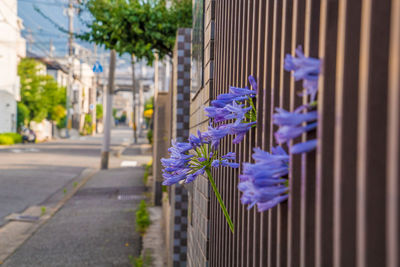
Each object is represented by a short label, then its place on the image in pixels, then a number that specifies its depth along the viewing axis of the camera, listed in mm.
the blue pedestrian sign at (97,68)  13107
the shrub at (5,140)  32494
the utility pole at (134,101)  34319
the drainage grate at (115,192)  10898
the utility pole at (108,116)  16625
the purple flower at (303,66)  873
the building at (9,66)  36266
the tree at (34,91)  41094
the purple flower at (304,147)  901
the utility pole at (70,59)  36438
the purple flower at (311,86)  946
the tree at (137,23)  8555
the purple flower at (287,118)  845
